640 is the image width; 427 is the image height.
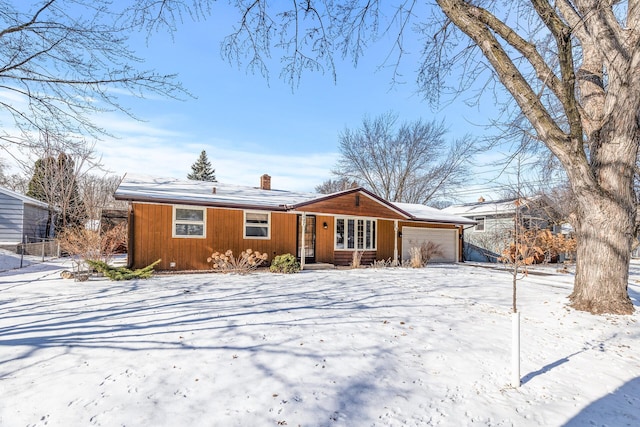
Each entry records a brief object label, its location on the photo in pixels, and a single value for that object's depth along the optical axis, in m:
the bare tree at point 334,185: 31.55
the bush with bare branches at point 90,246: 9.70
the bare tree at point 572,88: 5.66
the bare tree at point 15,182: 27.48
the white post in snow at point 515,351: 3.45
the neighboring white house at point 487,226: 19.16
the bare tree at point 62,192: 20.78
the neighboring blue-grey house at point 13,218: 16.92
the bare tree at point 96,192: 22.56
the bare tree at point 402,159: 28.47
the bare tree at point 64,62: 5.06
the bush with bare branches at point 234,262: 10.95
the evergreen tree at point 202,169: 37.66
